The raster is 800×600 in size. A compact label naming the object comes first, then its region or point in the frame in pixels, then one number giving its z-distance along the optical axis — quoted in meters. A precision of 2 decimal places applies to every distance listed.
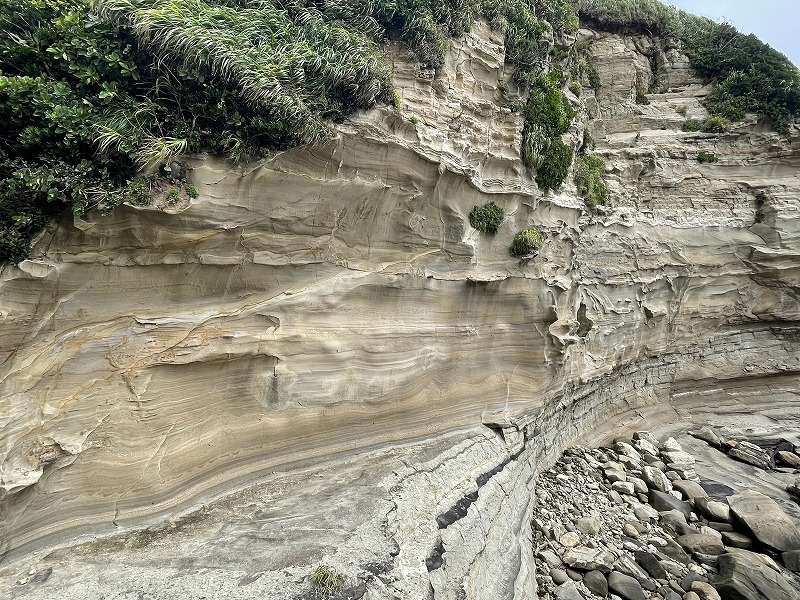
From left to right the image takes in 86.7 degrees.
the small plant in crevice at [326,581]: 4.30
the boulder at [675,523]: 9.74
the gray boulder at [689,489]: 10.93
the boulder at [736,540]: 9.37
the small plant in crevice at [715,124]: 16.16
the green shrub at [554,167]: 10.75
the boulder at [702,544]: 9.01
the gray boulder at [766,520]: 9.05
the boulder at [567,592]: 7.27
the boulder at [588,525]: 9.15
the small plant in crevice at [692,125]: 16.53
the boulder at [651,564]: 8.30
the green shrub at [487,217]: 9.02
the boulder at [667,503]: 10.41
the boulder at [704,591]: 7.77
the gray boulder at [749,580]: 7.66
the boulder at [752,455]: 12.79
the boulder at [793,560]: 8.65
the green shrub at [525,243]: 9.62
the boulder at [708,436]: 13.91
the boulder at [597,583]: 7.64
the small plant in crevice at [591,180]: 12.66
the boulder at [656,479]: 11.14
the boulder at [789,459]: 12.96
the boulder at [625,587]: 7.58
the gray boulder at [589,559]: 7.99
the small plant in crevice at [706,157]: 15.98
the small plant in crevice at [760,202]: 15.91
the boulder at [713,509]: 10.11
